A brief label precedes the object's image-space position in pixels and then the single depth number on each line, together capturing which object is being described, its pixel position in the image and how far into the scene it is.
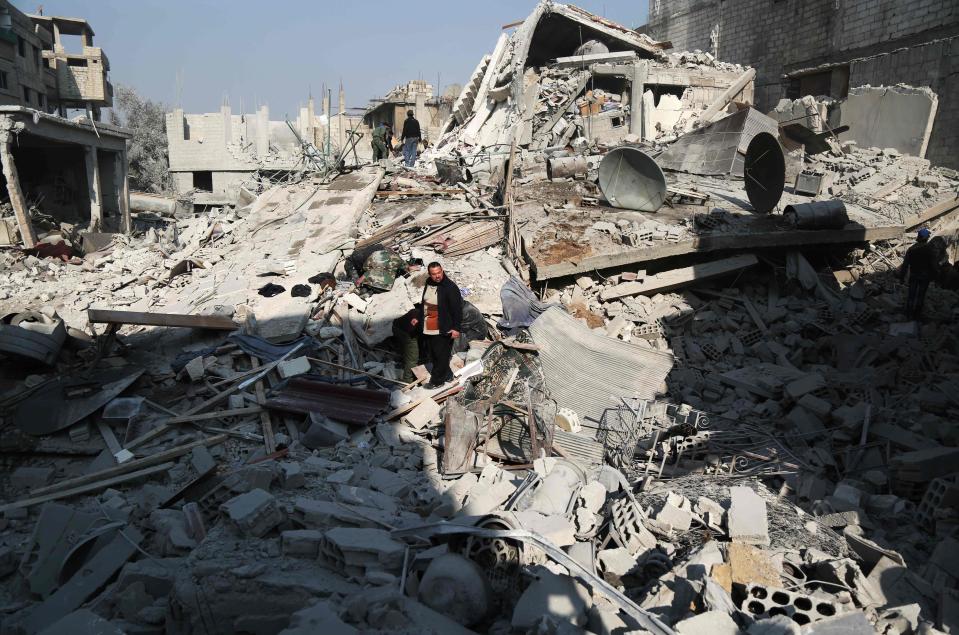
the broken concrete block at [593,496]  4.20
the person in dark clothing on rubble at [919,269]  7.99
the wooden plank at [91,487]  4.71
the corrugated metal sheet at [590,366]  6.82
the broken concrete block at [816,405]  6.10
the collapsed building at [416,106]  30.53
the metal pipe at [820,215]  9.77
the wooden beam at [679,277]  9.22
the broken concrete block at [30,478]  5.24
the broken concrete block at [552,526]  3.60
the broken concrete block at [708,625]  2.73
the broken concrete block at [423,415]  5.99
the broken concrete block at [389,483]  4.68
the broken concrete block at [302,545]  3.38
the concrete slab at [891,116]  15.01
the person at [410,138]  15.82
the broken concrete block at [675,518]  3.83
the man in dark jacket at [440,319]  6.32
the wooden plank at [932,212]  11.43
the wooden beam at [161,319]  6.54
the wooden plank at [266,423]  5.57
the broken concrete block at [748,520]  3.61
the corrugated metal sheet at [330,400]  5.92
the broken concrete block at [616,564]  3.50
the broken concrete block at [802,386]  6.41
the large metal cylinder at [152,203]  22.59
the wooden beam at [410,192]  11.86
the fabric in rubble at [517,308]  7.74
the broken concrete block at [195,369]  6.43
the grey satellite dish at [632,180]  10.55
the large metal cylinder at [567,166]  12.96
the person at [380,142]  16.98
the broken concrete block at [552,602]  2.82
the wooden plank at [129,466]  4.94
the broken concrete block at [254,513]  3.54
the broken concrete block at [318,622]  2.60
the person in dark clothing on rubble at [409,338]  6.63
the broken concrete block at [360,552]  3.24
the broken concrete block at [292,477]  4.54
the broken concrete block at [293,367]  6.50
